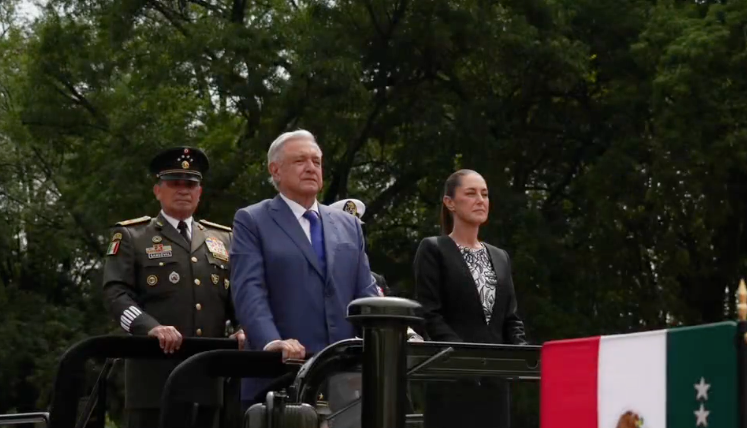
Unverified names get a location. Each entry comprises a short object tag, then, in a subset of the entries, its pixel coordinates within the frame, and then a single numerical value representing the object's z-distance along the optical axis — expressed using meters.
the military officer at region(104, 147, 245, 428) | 10.84
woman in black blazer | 10.73
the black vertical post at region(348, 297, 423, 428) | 6.19
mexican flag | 5.12
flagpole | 4.95
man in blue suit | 9.11
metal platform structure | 6.23
